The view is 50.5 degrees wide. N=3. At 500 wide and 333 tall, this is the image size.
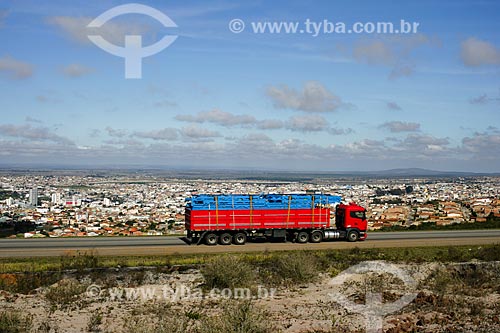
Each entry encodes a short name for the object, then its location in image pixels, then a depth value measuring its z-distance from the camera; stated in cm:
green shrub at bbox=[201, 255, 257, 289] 1900
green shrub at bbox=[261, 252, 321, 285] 1994
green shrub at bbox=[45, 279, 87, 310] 1677
